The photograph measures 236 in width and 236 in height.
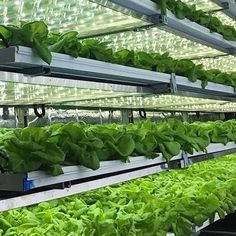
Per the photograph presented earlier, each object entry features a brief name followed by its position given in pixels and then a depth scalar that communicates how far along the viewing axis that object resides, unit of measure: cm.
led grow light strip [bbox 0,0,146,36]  228
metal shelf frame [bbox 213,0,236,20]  416
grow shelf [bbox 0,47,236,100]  170
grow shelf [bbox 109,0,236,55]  257
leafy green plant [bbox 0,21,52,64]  171
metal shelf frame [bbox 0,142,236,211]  154
